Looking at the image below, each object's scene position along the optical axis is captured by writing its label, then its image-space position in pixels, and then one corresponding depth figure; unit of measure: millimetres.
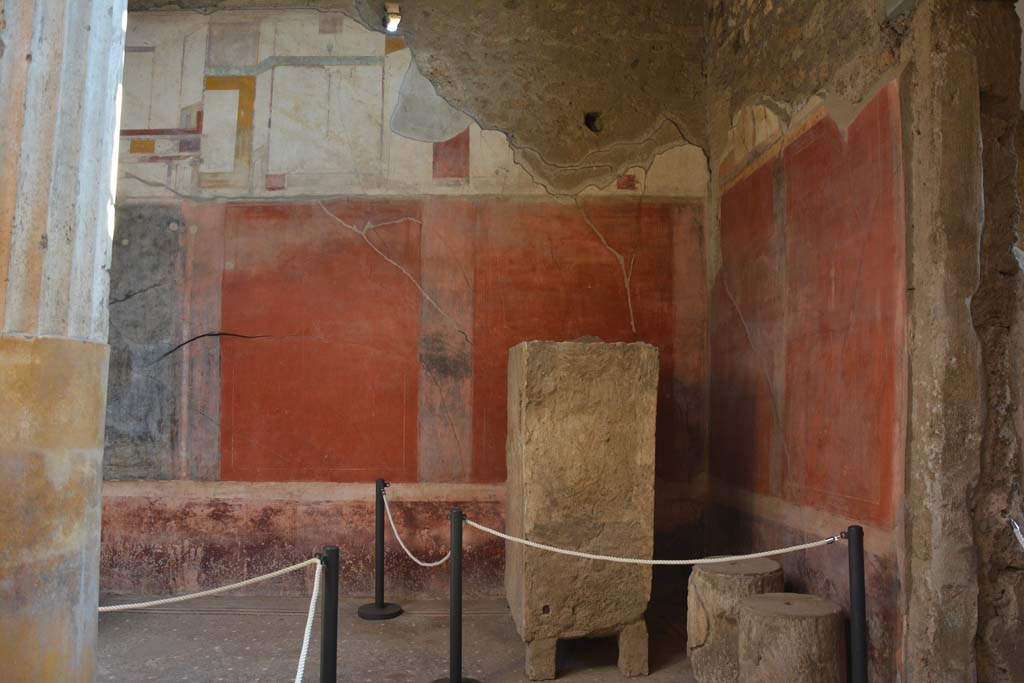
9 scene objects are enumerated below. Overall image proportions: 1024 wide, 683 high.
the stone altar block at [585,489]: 3586
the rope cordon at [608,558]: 2916
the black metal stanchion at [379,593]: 4516
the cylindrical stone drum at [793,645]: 2951
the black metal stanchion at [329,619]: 2258
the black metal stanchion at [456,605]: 3236
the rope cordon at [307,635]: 2021
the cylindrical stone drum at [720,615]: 3398
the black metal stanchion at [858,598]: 2754
